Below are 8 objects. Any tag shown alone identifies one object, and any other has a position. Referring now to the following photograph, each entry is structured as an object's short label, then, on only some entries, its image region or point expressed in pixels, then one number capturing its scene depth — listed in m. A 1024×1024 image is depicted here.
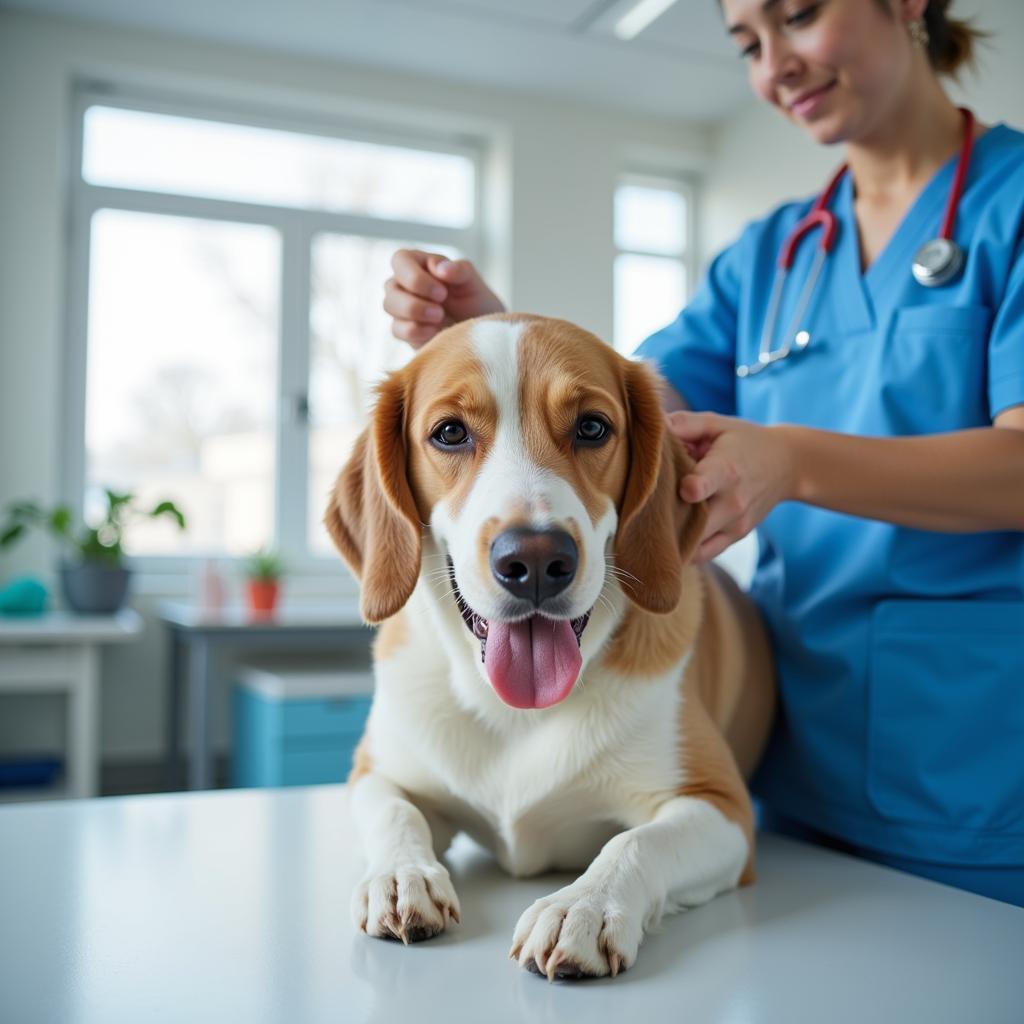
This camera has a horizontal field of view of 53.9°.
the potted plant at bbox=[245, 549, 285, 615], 3.89
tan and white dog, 0.89
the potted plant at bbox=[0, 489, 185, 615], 3.64
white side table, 3.23
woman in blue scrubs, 1.06
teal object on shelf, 3.49
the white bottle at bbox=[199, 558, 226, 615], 3.79
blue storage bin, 3.31
